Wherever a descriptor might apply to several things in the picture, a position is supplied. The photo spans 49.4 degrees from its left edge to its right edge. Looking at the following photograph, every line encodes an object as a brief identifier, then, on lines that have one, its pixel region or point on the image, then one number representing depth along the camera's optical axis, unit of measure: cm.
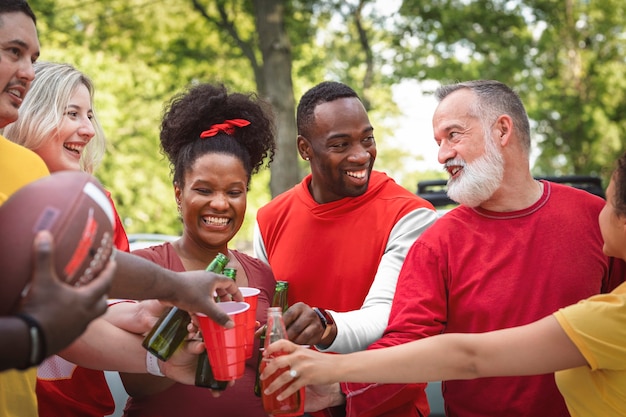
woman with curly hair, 294
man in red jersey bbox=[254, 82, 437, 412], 354
